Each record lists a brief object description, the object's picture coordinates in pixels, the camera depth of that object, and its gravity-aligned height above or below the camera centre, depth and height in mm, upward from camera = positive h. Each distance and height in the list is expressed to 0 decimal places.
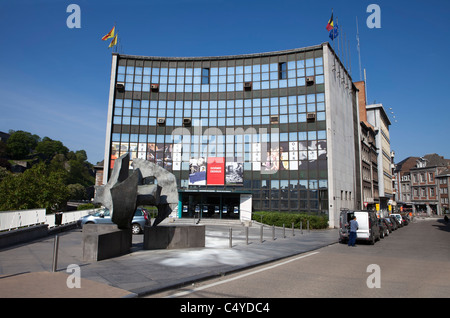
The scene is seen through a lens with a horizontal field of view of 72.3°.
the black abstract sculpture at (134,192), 10391 +215
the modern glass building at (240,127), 36906 +9105
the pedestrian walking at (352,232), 16938 -1708
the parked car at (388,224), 27259 -2153
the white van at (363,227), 18266 -1612
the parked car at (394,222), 33225 -2342
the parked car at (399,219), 40081 -2371
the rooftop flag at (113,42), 39053 +19804
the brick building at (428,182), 90125 +6065
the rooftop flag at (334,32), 38247 +20969
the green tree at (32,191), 22984 +427
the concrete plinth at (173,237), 12742 -1633
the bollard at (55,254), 7922 -1480
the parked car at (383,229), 23394 -2236
